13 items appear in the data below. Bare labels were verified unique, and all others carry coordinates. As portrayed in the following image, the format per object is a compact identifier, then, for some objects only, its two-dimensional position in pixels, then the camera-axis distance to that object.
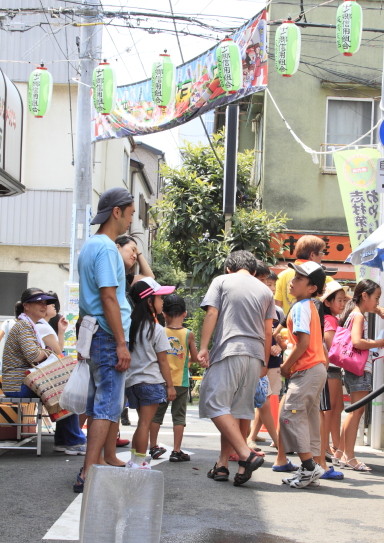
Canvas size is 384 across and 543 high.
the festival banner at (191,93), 13.55
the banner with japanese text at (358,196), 13.62
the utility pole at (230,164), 17.70
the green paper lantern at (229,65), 13.54
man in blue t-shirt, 5.56
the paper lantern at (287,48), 13.89
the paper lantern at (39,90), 15.81
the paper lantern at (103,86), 14.99
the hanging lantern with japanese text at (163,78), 14.42
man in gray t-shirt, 6.56
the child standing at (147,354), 6.49
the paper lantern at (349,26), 13.32
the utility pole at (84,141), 15.68
